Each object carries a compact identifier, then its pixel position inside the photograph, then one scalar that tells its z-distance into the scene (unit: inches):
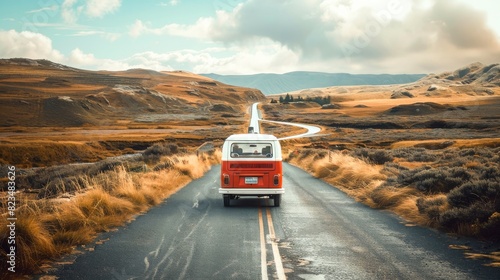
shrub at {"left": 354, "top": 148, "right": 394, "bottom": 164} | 1252.5
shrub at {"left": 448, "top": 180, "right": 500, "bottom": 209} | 428.1
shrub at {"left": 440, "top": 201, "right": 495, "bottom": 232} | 387.9
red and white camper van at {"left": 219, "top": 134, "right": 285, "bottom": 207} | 570.6
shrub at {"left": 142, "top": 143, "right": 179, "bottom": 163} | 1476.4
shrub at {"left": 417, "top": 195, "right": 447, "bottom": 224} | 444.3
